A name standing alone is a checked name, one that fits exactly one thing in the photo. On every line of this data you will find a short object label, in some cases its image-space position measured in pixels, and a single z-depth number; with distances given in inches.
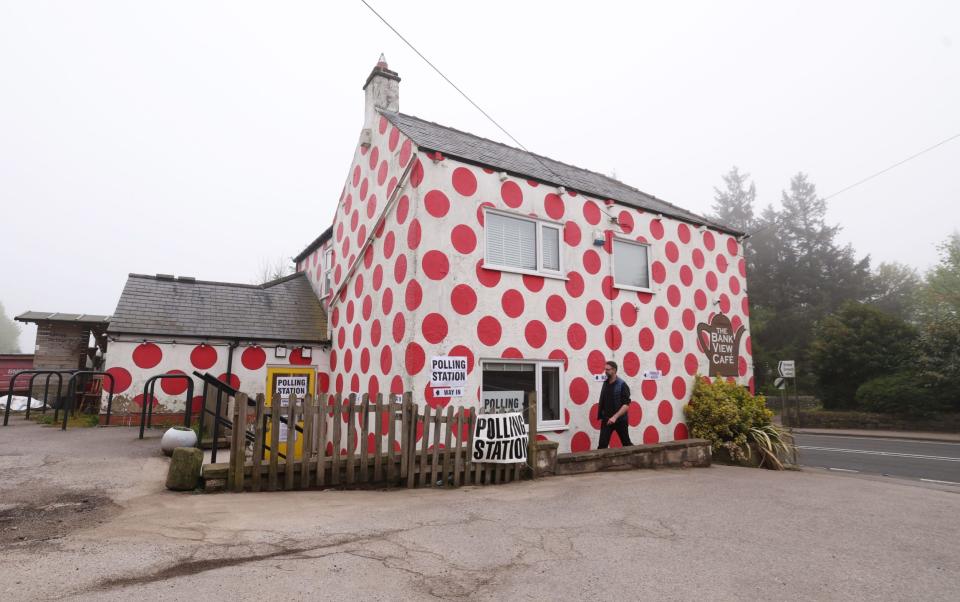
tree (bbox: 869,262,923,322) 1590.8
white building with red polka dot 315.9
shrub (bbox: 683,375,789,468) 378.6
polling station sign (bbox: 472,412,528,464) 261.1
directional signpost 831.7
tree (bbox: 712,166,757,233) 1963.6
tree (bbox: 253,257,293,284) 1521.9
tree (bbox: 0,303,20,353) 3394.2
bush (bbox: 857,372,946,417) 780.3
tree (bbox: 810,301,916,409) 898.7
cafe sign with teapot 441.1
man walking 325.1
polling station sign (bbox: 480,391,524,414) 321.7
